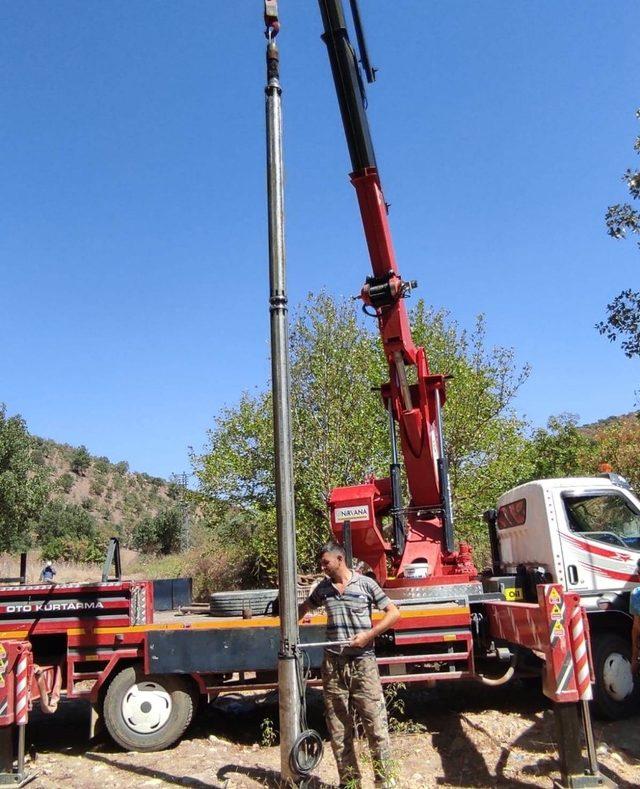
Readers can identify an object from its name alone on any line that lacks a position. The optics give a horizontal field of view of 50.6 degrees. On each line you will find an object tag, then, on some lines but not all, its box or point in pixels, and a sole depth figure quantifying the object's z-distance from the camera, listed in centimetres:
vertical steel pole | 468
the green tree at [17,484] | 2575
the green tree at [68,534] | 4038
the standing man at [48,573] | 1916
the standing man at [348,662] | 500
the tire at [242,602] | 748
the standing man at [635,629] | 686
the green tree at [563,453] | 2756
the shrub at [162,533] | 4584
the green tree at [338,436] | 1895
